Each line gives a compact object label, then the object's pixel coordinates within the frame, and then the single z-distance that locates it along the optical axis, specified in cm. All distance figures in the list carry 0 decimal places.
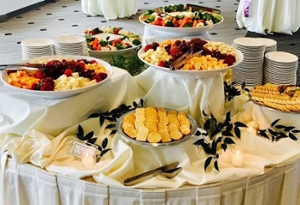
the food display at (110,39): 215
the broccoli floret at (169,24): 210
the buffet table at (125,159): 131
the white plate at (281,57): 202
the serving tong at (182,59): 152
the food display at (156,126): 136
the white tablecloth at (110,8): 546
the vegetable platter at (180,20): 208
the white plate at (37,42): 191
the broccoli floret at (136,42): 225
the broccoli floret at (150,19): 223
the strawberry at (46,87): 143
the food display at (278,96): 159
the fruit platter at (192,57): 152
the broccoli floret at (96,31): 244
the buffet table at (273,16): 488
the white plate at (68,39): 194
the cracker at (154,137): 135
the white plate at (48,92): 142
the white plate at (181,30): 205
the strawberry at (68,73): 154
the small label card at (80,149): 142
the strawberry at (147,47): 175
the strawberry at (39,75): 154
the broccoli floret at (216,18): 228
